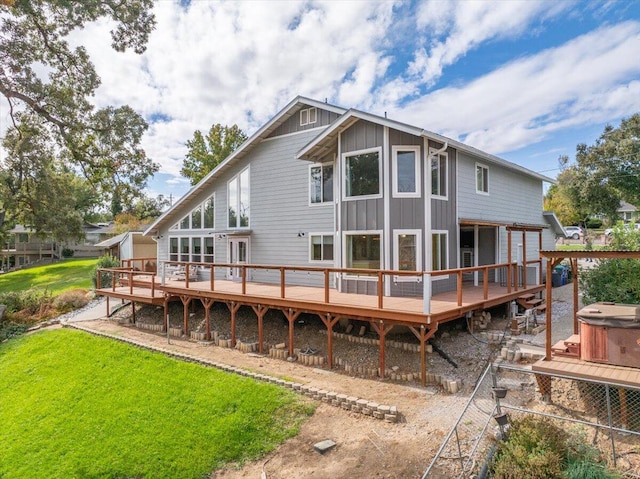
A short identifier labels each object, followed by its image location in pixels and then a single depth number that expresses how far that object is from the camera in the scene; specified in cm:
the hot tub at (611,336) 596
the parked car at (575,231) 3957
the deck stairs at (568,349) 667
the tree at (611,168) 2622
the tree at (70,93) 1142
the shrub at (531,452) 448
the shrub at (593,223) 4255
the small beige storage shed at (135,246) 2459
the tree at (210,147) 3444
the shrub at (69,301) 1856
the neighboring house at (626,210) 4731
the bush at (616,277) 844
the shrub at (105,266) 1953
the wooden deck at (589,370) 549
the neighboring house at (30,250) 4197
